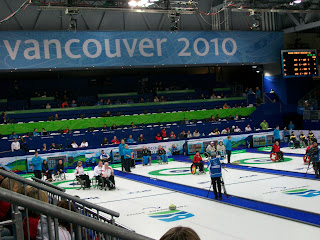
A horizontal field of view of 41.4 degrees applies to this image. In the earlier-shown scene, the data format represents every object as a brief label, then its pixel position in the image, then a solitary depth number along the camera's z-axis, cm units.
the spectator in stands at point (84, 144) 2830
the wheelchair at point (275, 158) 2356
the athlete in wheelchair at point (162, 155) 2617
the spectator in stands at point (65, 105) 3381
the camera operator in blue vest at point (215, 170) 1450
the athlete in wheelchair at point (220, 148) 2406
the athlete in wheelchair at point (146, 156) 2605
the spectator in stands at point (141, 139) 2967
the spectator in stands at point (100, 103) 3519
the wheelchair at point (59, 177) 2195
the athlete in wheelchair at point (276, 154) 2355
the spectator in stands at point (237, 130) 3334
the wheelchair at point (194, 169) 2117
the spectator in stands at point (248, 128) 3394
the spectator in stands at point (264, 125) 3425
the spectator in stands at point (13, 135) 2820
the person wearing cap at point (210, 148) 2345
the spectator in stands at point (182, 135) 3085
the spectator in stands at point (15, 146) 2619
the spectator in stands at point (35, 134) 2859
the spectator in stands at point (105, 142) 2913
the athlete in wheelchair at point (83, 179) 1867
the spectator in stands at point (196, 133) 3136
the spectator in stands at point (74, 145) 2808
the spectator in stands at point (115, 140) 2923
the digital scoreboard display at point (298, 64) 3512
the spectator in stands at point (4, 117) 3014
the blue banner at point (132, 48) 3098
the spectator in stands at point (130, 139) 2954
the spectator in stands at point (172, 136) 3092
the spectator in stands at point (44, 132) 2908
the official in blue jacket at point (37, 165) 1997
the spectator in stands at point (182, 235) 238
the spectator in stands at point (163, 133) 3169
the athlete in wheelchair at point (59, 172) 2194
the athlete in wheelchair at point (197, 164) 2109
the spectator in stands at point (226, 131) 3260
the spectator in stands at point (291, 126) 3503
